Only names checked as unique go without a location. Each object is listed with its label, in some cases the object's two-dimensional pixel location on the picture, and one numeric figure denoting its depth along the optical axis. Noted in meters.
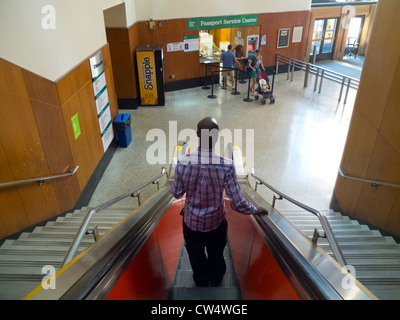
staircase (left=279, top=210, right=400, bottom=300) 2.77
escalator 1.74
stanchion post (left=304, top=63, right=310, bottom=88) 11.23
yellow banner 9.27
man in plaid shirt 2.27
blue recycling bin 7.22
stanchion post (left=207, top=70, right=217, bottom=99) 10.67
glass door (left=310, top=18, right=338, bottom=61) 14.21
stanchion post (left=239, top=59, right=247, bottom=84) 12.15
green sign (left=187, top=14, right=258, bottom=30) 10.73
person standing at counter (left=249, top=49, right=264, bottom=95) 10.48
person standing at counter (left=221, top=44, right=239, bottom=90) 10.82
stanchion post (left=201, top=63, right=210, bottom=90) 11.62
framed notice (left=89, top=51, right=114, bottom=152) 5.89
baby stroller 9.93
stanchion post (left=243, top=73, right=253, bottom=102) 10.33
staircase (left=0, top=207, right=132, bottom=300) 2.66
